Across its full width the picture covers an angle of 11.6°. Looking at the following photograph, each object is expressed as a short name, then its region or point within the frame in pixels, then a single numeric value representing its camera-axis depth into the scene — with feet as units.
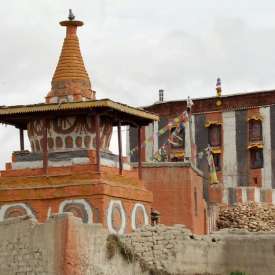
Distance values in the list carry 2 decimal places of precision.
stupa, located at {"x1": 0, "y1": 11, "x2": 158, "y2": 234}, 148.97
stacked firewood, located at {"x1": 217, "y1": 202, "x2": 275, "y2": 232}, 208.54
